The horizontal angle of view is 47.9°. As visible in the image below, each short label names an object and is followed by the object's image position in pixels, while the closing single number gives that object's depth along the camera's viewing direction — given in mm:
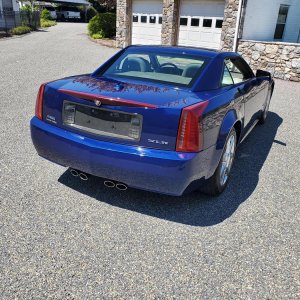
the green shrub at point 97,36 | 22919
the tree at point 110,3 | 25547
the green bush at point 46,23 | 34906
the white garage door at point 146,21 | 17031
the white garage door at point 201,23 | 14836
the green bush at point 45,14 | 41844
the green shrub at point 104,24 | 24266
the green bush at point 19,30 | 24052
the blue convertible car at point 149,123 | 2848
